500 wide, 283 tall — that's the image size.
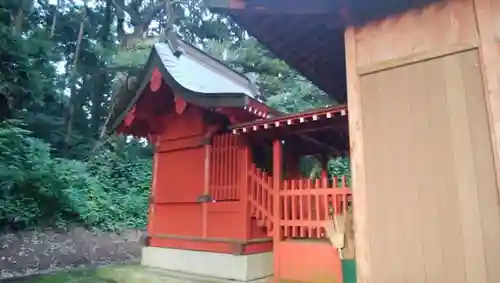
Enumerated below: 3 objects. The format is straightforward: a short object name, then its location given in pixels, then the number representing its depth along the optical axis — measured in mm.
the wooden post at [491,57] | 2281
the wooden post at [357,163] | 2727
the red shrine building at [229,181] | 4344
